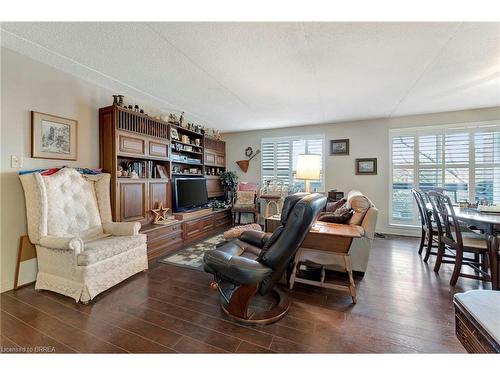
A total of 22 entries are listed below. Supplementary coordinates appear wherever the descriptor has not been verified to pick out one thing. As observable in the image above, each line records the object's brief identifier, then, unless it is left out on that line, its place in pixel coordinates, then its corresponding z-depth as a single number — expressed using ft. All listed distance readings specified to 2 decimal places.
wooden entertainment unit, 9.71
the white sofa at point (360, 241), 7.68
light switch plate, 7.25
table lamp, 8.60
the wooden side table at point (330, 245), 6.61
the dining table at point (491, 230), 6.79
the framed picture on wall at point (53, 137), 7.75
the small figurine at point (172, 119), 12.91
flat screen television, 12.79
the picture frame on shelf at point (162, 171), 12.21
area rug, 9.58
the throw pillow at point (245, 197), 16.93
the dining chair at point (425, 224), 9.96
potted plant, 18.13
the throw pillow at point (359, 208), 8.19
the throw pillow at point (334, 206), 12.08
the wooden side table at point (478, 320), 2.10
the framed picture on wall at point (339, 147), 15.93
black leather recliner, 5.14
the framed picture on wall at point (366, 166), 15.25
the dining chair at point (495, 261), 6.79
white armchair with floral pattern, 6.72
